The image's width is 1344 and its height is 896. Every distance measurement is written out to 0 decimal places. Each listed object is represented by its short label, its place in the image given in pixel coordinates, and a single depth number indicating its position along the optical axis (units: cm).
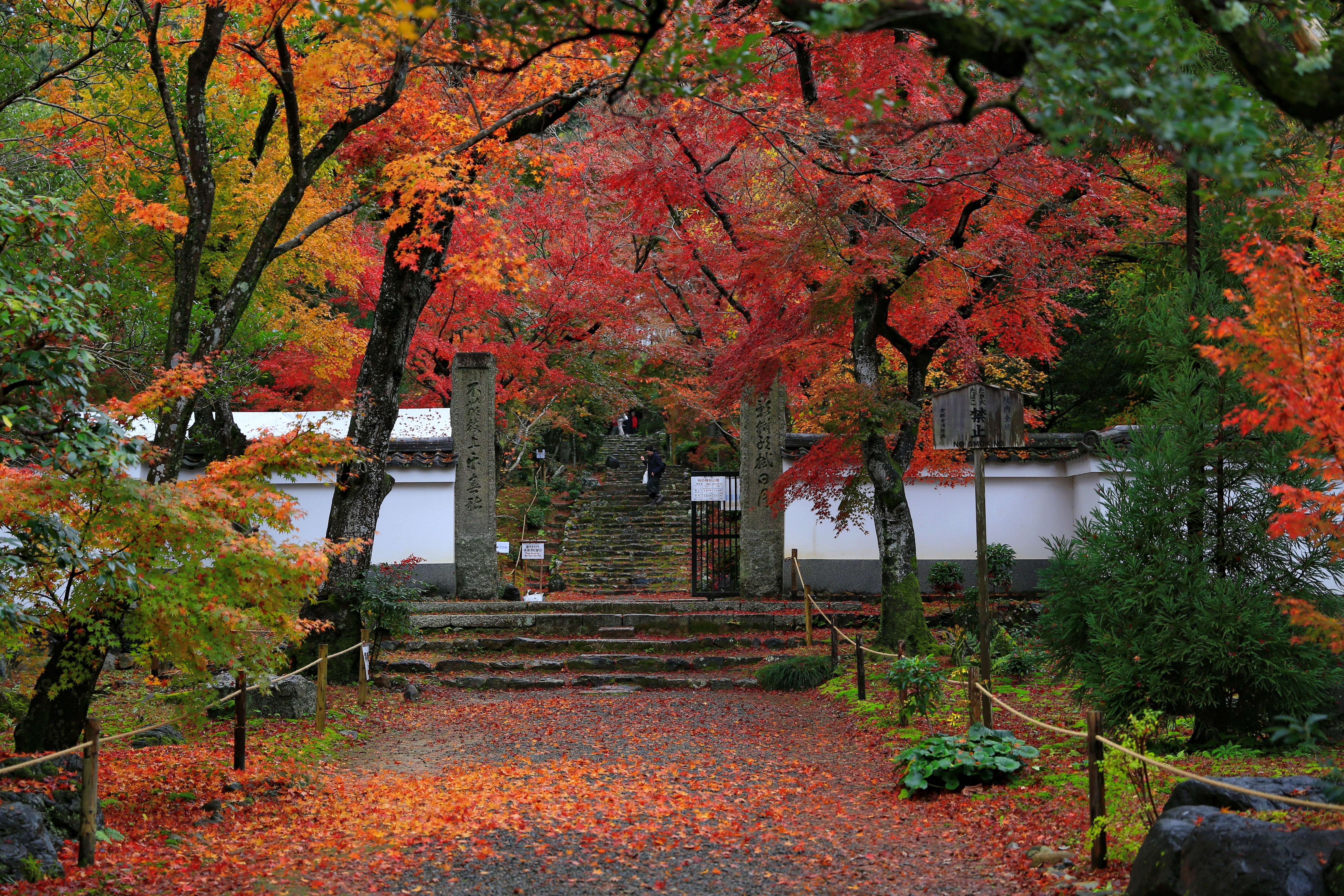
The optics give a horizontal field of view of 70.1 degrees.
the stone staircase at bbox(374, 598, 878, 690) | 1183
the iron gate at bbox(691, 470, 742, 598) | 1574
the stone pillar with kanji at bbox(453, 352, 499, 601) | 1512
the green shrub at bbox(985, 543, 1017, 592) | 1488
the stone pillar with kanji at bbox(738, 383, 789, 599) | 1516
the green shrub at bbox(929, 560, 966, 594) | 1491
